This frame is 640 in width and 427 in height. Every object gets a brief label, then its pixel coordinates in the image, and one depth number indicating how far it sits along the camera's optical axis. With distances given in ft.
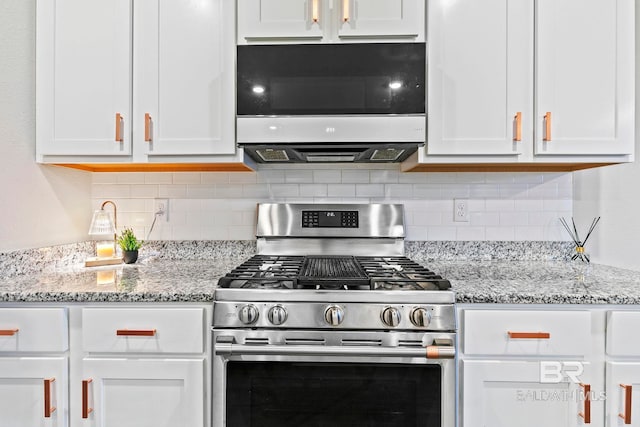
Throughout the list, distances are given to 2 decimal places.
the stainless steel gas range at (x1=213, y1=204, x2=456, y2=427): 4.06
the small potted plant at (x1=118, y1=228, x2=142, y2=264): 6.04
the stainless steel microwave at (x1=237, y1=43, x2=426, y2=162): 5.13
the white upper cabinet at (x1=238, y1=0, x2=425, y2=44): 5.24
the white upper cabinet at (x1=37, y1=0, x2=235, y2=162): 5.36
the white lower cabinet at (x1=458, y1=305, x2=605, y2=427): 4.10
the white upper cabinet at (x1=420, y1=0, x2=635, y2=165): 5.20
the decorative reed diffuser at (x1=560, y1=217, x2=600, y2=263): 6.14
